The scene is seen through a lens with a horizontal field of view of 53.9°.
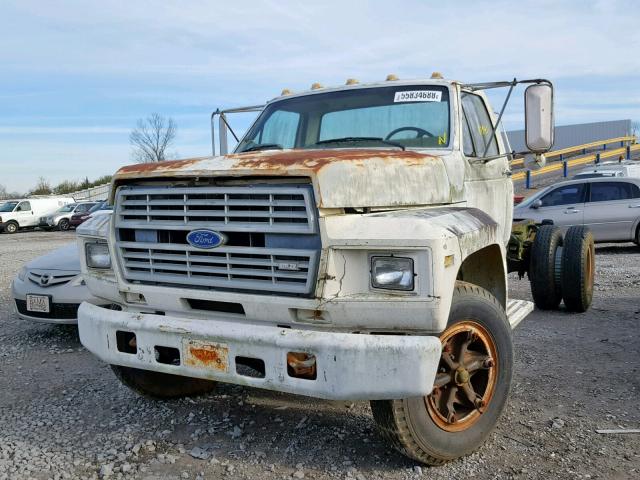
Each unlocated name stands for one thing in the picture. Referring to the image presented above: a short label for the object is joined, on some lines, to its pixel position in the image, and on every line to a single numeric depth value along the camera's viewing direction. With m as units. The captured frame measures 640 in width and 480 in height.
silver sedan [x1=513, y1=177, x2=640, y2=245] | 12.57
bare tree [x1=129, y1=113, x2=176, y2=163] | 36.92
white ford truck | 2.90
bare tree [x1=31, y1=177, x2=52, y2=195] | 60.14
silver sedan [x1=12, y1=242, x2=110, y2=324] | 5.99
